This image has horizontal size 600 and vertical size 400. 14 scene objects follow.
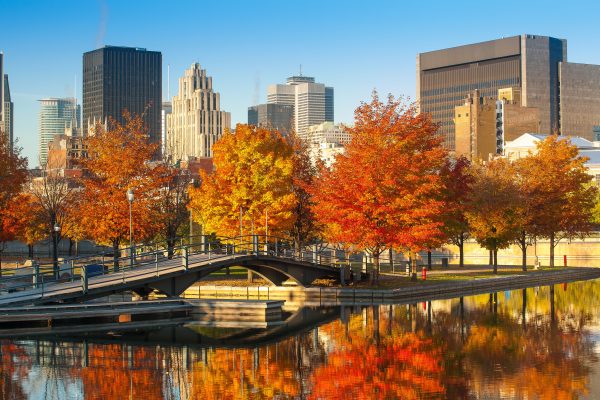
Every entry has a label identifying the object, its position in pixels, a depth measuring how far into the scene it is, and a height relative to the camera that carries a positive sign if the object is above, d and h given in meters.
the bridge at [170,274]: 50.62 -2.25
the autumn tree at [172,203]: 74.12 +2.18
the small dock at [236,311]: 52.53 -3.95
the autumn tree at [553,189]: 89.56 +3.54
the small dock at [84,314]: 47.69 -3.78
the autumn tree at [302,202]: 76.31 +2.12
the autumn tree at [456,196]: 75.25 +2.54
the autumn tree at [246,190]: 71.19 +2.79
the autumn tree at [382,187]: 64.88 +2.70
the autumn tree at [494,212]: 78.81 +1.41
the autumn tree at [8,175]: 71.31 +3.84
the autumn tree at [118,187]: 69.00 +2.98
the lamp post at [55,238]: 80.05 -0.43
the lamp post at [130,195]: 56.56 +1.97
